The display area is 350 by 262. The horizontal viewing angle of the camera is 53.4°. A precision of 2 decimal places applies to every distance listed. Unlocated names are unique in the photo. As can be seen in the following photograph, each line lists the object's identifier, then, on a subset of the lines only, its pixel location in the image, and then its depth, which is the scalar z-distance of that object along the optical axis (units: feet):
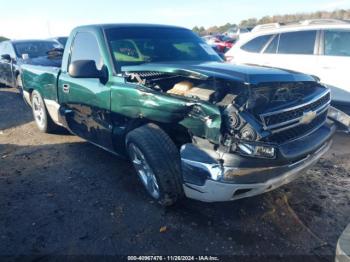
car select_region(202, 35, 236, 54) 66.39
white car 20.62
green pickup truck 9.29
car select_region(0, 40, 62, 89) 31.07
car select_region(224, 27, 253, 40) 83.73
